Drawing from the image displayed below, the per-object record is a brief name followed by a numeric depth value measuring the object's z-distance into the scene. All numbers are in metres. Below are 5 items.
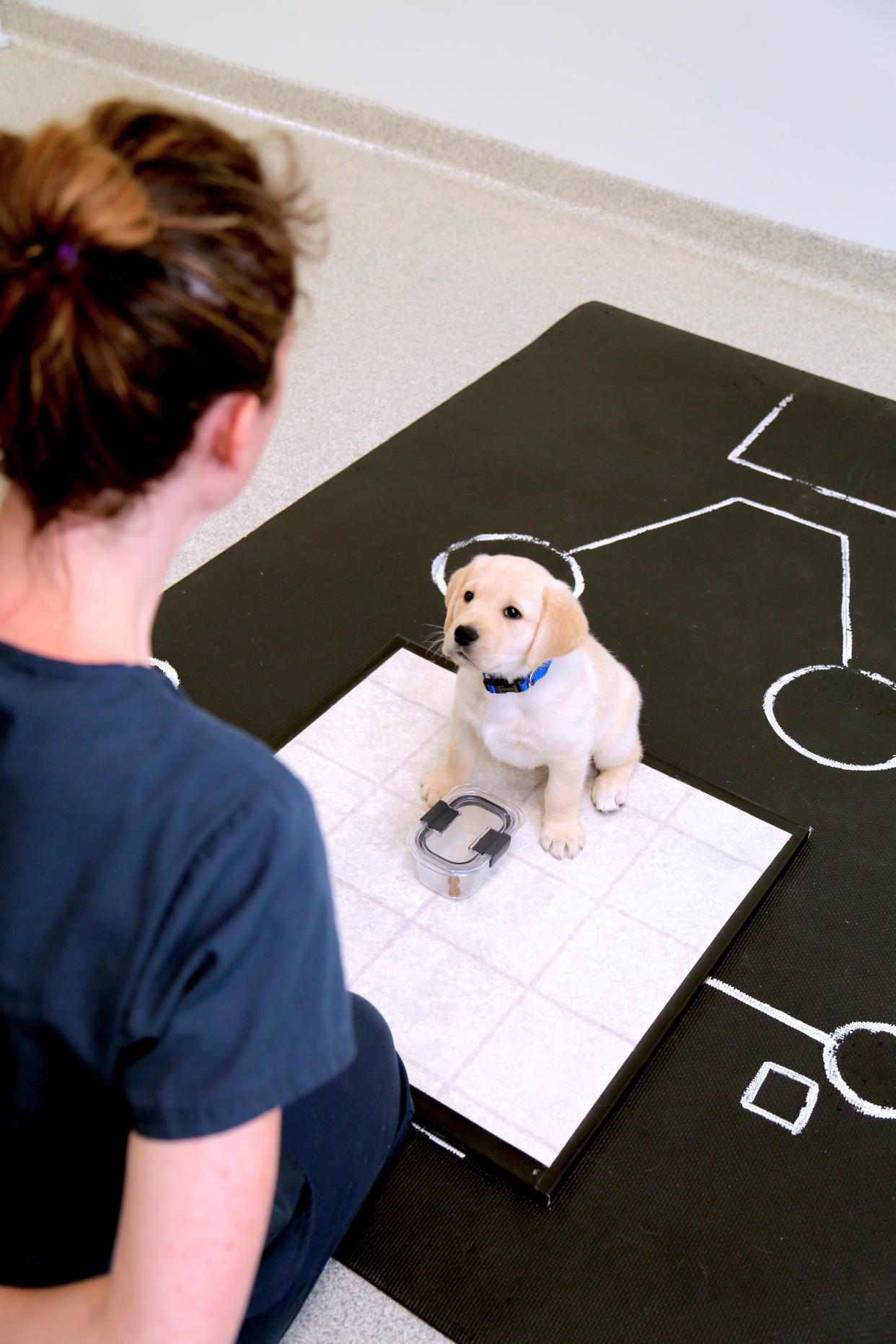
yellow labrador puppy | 1.36
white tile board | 1.33
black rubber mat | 1.18
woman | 0.54
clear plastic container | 1.50
